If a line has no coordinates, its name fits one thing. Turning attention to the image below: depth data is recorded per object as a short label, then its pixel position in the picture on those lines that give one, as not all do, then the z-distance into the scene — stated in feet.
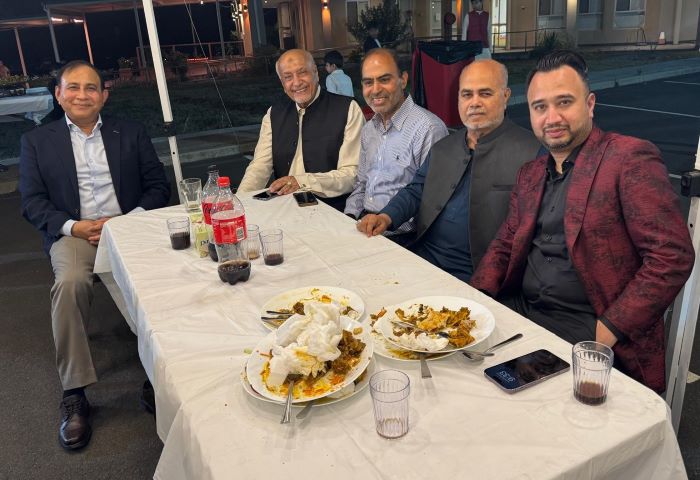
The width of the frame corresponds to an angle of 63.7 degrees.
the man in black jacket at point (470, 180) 7.52
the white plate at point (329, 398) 3.76
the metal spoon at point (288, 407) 3.63
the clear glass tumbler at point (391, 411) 3.40
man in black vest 10.64
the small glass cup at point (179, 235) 7.23
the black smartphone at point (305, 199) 8.87
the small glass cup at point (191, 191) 8.17
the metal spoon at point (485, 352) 4.16
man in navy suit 8.84
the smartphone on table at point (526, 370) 3.82
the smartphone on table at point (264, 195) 9.50
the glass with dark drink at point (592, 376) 3.58
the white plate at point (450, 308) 4.32
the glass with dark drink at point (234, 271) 5.97
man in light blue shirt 9.26
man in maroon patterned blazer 5.14
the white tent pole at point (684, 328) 5.79
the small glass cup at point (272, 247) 6.48
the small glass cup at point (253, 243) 6.77
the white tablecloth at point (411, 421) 3.22
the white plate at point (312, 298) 5.21
